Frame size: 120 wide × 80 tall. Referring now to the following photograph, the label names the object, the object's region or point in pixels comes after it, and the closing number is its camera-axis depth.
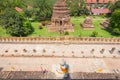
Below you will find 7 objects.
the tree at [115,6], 55.47
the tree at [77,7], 58.06
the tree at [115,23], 36.75
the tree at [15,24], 35.66
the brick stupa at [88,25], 41.91
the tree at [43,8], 48.59
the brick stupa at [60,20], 39.78
